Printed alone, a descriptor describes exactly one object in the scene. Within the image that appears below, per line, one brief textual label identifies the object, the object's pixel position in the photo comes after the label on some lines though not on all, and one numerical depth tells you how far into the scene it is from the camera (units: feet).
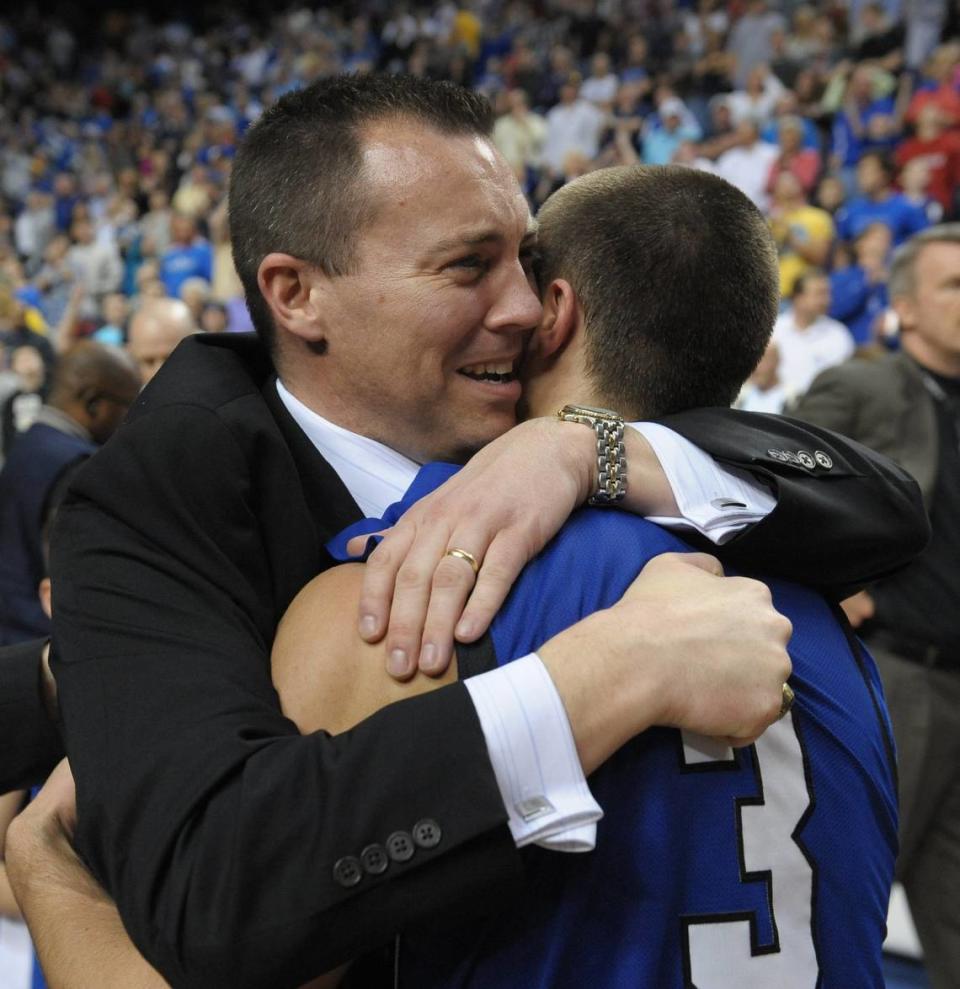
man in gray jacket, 10.98
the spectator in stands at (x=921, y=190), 27.86
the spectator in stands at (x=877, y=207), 27.94
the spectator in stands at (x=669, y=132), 36.50
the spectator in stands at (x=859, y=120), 31.63
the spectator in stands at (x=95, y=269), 45.01
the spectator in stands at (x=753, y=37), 38.96
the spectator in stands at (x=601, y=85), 41.14
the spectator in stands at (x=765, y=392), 23.70
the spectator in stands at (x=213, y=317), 29.89
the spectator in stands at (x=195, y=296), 30.68
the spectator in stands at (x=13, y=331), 31.37
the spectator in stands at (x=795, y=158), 31.91
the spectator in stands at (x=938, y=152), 28.22
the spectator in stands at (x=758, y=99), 35.88
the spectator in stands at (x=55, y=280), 45.96
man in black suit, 3.41
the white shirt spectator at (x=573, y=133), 39.75
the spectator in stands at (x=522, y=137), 40.83
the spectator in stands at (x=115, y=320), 38.37
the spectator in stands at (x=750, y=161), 33.12
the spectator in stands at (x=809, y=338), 25.00
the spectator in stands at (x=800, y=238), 28.27
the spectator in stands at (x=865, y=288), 26.25
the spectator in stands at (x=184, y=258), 38.32
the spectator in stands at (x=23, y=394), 21.27
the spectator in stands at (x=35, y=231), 50.78
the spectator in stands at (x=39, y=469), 11.84
